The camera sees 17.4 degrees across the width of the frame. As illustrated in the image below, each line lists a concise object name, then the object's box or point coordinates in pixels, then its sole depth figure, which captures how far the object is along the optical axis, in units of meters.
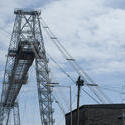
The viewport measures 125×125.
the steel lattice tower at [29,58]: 62.48
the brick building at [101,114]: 53.62
